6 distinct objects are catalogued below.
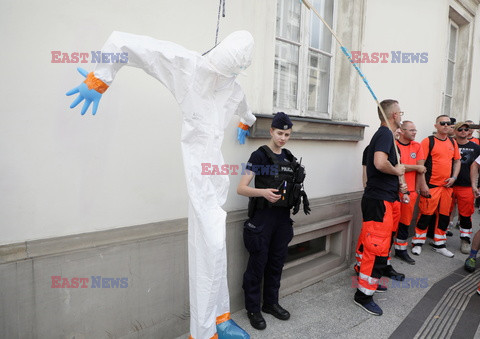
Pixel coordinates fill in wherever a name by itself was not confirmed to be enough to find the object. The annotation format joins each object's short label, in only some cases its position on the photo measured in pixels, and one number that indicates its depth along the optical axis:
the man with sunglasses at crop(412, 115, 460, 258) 4.59
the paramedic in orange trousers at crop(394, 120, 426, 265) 4.07
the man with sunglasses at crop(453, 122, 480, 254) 4.84
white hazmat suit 1.82
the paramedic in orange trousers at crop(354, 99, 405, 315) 2.96
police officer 2.55
